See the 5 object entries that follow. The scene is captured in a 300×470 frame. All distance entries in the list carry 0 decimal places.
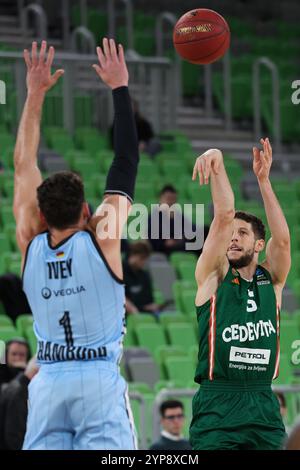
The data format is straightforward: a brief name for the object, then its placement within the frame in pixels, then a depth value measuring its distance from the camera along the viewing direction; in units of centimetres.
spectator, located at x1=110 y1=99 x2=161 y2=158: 1777
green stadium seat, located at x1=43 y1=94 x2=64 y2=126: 1838
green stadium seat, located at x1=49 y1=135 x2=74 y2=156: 1778
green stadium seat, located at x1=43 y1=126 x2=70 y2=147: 1792
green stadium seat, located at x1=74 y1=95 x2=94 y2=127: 1873
